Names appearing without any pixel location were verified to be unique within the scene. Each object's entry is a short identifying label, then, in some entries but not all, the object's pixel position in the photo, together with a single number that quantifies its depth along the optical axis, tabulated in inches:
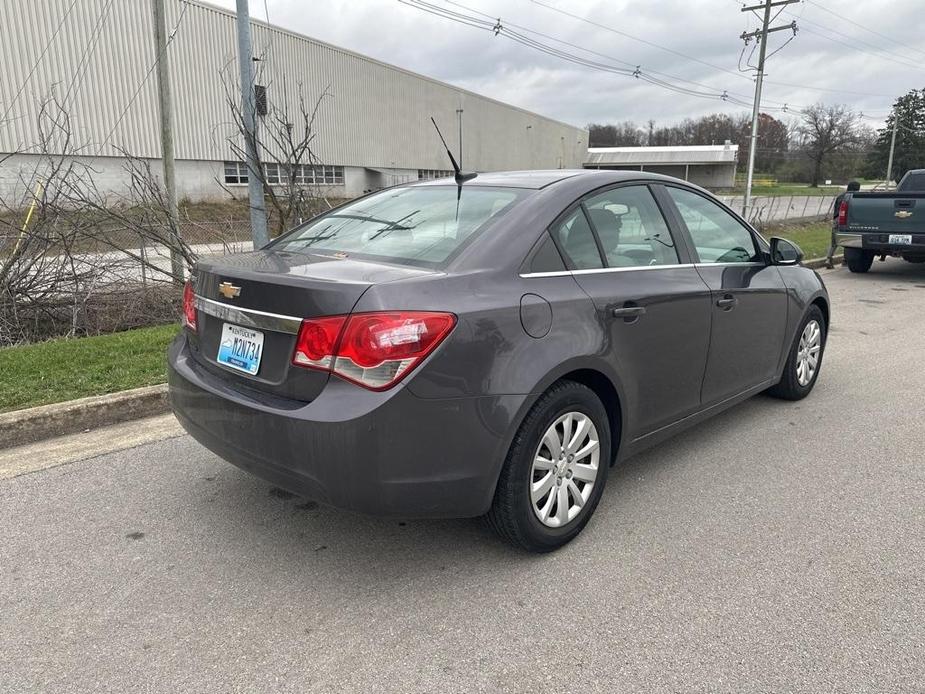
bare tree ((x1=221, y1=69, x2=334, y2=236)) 343.3
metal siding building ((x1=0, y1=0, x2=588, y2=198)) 949.8
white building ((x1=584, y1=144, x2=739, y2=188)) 2957.7
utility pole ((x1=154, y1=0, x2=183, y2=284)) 335.9
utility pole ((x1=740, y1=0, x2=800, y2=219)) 1050.3
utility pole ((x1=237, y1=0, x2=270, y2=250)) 324.5
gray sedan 98.7
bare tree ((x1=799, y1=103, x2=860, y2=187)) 3666.3
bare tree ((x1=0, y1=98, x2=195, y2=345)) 285.4
